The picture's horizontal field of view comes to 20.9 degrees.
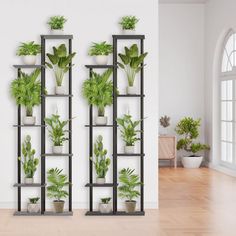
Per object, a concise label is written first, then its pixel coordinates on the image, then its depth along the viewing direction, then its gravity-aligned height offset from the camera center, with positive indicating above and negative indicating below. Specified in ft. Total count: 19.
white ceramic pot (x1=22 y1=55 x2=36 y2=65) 23.32 +2.35
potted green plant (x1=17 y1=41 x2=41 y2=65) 23.31 +2.61
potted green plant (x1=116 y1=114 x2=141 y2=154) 23.29 -0.30
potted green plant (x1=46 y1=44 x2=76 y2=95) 23.13 +2.24
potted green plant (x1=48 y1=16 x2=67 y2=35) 23.41 +3.65
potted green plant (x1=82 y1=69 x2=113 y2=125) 23.17 +1.15
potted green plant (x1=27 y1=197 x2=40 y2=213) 23.20 -3.02
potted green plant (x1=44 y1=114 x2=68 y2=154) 23.24 -0.30
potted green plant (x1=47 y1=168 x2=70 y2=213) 23.15 -2.31
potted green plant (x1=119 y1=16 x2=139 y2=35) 23.49 +3.67
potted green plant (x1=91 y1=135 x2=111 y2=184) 23.41 -1.47
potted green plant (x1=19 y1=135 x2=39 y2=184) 23.40 -1.44
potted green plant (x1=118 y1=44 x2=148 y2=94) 23.19 +2.25
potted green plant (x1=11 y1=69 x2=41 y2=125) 23.09 +1.14
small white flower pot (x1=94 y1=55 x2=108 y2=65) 23.36 +2.35
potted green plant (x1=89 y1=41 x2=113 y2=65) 23.32 +2.62
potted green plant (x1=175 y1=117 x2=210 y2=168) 41.32 -1.23
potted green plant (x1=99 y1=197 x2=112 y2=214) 23.18 -2.98
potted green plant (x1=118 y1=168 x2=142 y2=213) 23.24 -2.30
